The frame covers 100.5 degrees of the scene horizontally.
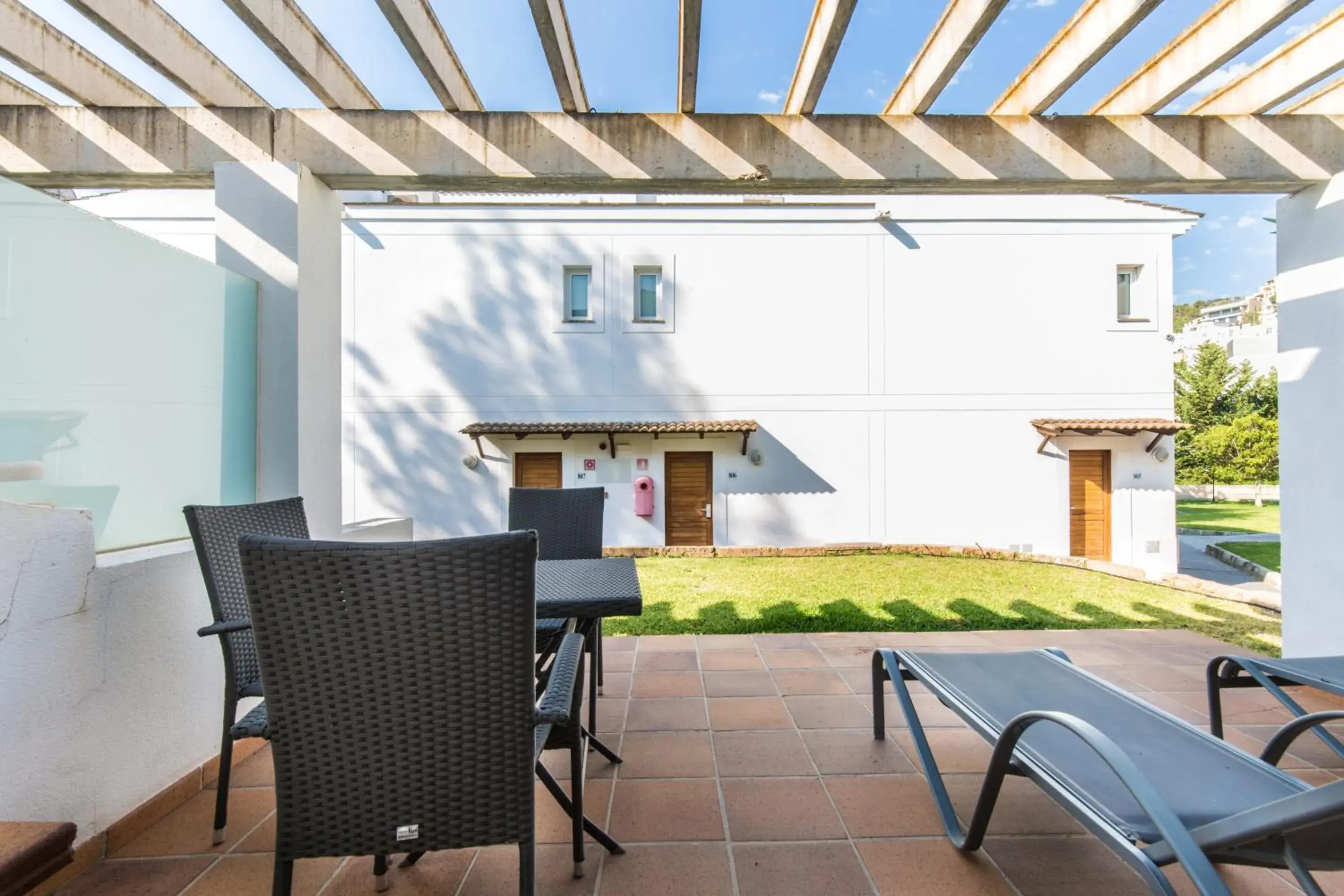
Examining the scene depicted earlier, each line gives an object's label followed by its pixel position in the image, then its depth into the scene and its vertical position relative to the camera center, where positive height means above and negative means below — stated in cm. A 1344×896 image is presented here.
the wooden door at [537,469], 1041 -28
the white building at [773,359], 1026 +177
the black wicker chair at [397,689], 125 -55
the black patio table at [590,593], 215 -57
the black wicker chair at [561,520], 349 -42
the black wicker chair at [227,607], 197 -56
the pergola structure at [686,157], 296 +165
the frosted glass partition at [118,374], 199 +33
